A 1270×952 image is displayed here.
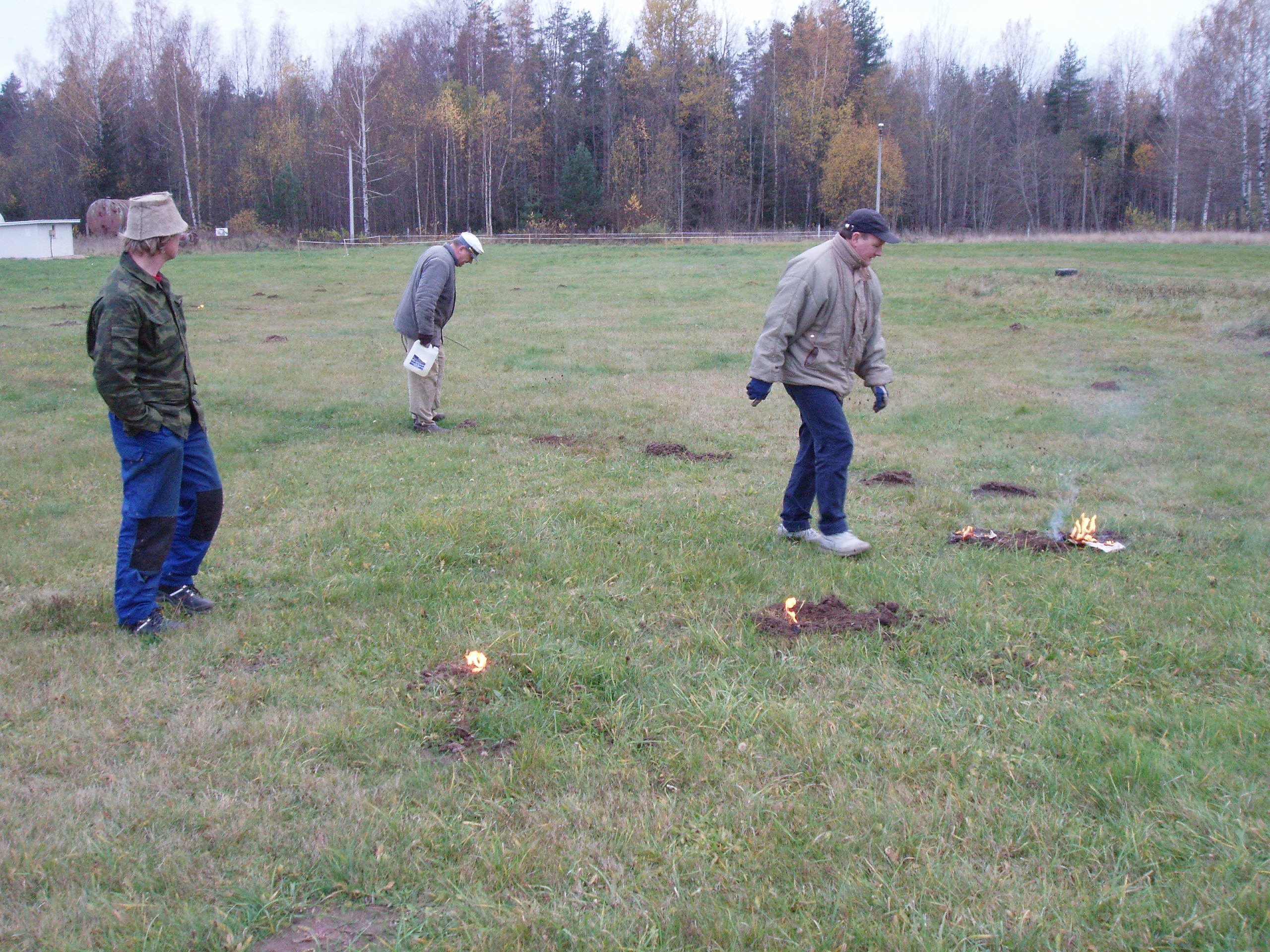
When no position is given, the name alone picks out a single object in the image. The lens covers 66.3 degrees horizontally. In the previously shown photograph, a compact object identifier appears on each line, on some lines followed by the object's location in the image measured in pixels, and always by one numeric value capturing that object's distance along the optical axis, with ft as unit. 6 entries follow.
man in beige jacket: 20.48
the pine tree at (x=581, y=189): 197.67
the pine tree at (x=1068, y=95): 234.17
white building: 151.43
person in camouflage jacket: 16.40
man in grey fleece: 33.91
